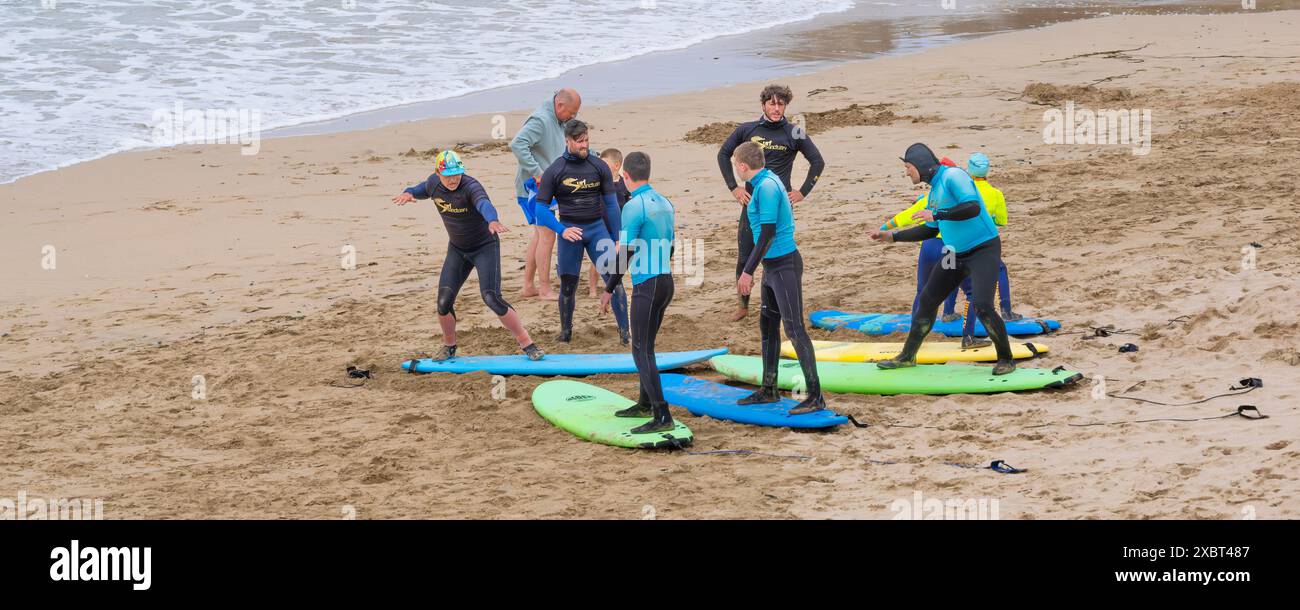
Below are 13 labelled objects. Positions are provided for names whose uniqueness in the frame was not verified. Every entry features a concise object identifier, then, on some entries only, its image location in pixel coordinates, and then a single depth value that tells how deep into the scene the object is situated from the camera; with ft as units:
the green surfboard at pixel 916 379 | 53.16
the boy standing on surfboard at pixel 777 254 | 48.78
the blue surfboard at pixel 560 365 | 59.62
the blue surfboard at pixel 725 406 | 49.70
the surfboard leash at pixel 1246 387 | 48.84
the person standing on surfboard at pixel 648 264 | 47.37
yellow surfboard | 57.67
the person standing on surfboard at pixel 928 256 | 60.54
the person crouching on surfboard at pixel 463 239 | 58.49
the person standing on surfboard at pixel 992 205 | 58.85
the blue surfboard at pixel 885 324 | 61.21
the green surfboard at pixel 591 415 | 48.26
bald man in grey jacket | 66.28
